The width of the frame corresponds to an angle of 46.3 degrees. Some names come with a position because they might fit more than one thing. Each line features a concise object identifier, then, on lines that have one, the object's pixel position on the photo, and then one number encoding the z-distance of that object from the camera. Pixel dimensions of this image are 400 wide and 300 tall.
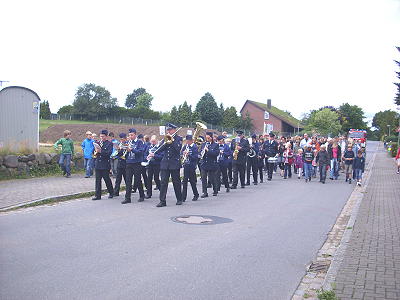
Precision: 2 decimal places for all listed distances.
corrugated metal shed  18.17
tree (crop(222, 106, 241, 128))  62.41
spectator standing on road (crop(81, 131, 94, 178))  17.67
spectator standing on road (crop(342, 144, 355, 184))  20.12
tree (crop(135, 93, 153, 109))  101.62
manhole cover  9.59
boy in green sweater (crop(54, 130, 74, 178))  17.20
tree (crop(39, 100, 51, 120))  72.36
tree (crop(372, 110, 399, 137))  98.22
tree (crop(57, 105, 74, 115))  74.25
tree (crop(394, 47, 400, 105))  32.53
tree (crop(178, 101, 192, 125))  58.31
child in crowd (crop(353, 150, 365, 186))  19.14
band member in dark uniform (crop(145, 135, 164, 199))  13.68
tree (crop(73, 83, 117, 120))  71.94
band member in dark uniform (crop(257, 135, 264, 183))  19.35
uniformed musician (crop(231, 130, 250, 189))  16.73
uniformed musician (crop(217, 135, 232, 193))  15.94
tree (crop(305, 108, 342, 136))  64.45
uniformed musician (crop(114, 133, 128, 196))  13.06
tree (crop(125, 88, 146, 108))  125.75
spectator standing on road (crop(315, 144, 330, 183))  19.70
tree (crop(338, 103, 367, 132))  115.19
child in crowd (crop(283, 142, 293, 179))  21.23
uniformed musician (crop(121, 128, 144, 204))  12.49
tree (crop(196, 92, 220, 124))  61.66
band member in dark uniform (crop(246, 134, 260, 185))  18.28
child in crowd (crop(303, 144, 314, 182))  20.03
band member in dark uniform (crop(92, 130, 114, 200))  12.67
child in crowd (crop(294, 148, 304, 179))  21.25
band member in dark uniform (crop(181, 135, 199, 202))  13.07
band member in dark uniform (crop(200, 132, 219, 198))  14.35
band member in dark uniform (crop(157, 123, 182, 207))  12.02
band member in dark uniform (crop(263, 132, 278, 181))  20.70
